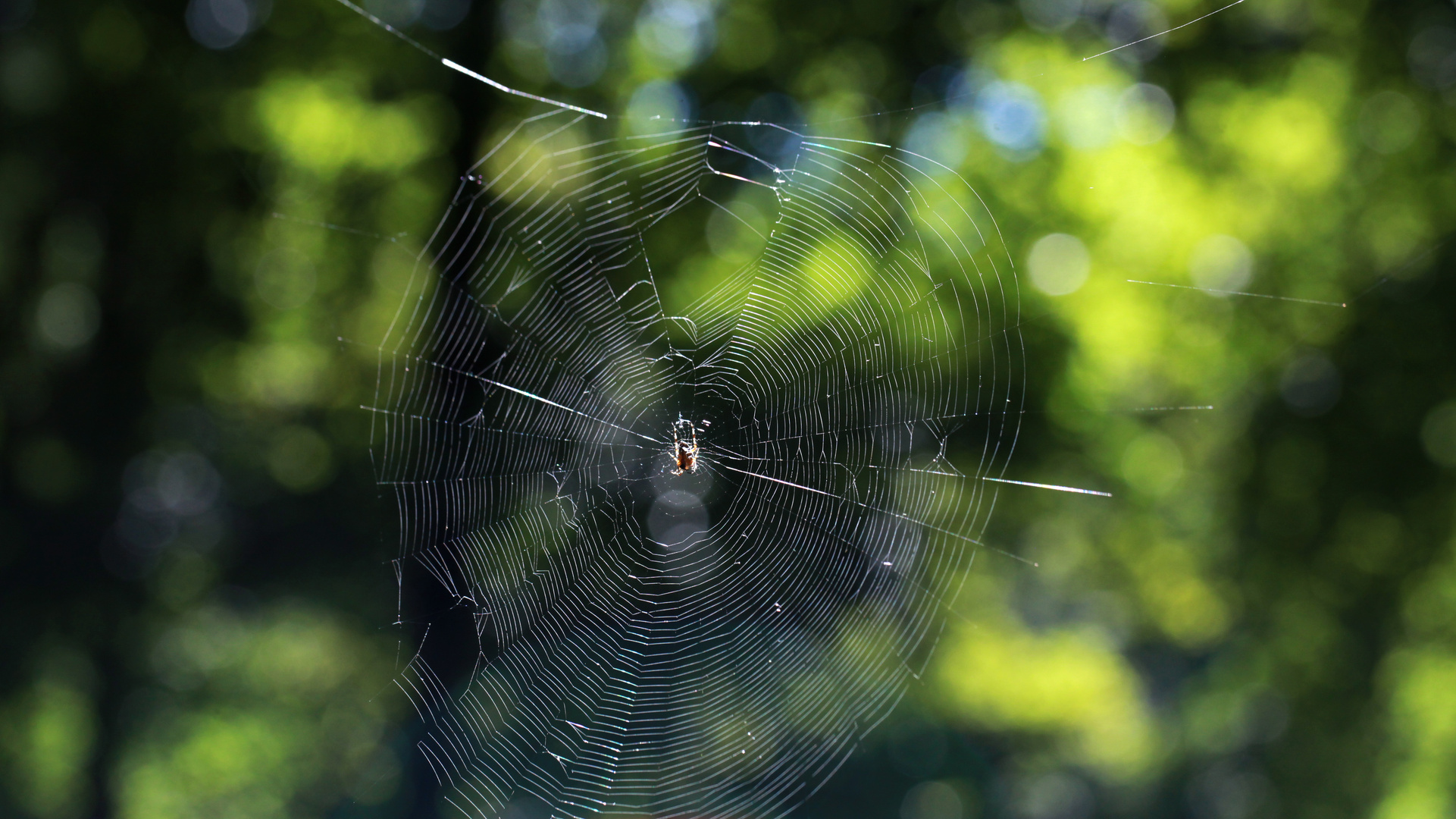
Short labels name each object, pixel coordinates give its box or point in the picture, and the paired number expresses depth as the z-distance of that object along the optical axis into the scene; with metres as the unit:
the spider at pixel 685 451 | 5.75
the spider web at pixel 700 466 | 5.71
